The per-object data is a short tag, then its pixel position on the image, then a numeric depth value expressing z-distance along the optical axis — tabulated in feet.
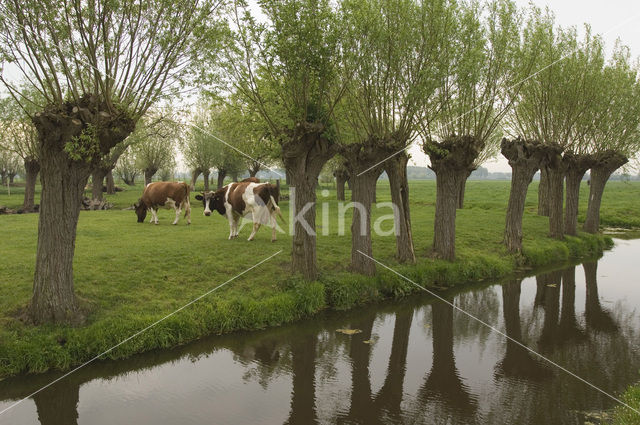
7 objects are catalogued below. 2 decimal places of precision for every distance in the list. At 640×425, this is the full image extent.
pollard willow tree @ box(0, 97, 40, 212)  89.58
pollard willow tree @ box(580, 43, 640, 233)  69.51
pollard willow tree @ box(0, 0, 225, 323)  27.99
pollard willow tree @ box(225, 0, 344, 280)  37.29
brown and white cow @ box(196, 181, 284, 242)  55.47
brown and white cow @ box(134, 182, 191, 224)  70.79
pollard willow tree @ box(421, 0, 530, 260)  47.60
